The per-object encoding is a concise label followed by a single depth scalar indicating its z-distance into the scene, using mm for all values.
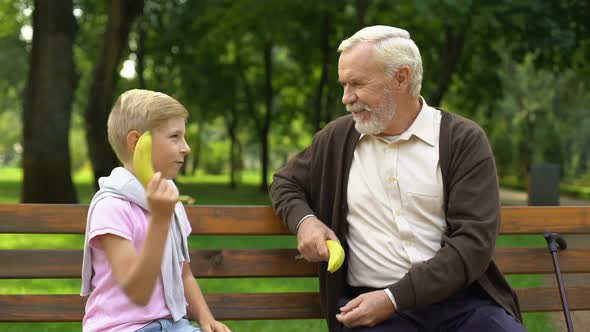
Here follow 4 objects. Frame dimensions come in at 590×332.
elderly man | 3283
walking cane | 3869
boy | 2732
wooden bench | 3895
